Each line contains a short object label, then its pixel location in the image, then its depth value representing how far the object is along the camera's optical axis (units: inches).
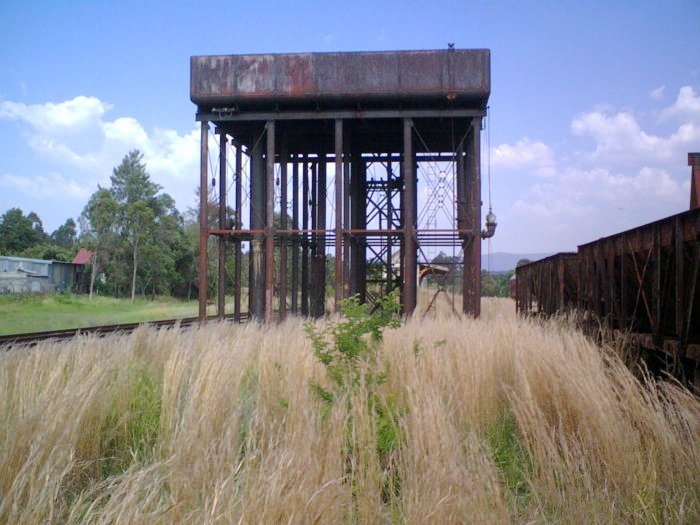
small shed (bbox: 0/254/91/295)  1905.8
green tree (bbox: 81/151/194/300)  2158.0
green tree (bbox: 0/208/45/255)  3248.0
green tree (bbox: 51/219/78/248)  4367.6
